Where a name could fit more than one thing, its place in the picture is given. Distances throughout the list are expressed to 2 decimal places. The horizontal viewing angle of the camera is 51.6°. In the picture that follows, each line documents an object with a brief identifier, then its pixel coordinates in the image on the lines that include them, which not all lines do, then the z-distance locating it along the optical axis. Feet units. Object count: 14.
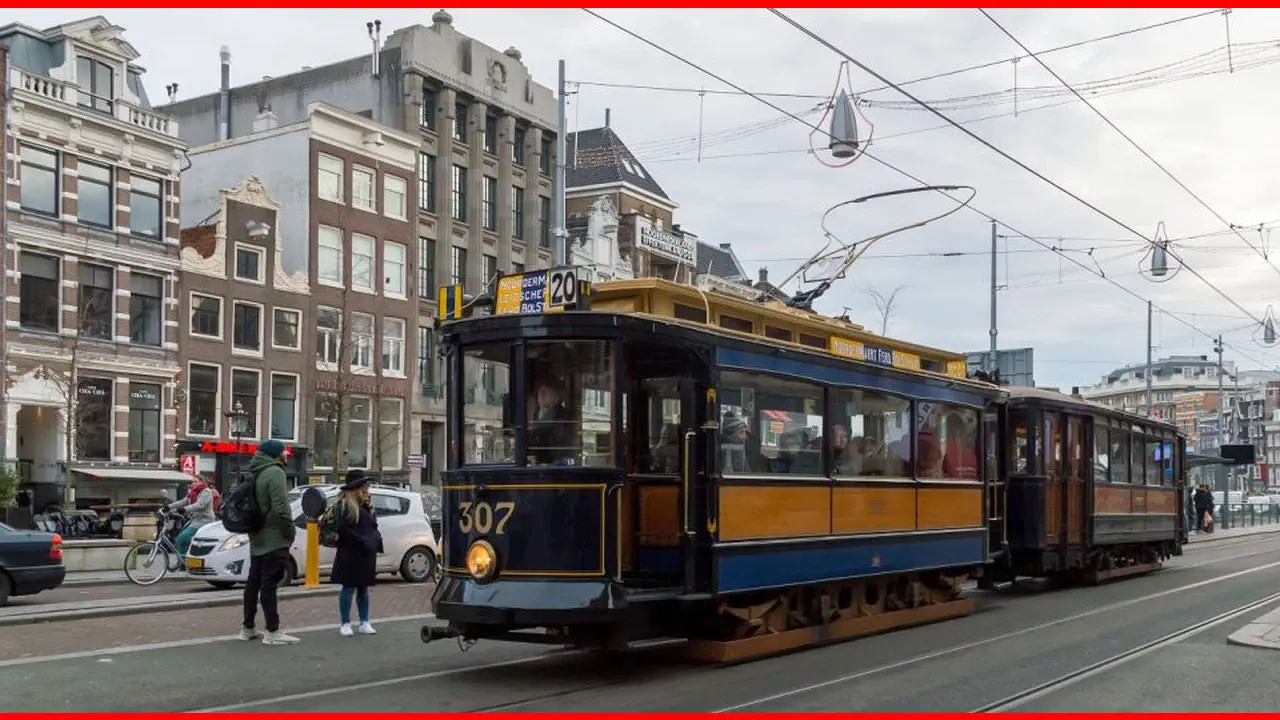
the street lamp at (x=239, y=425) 125.59
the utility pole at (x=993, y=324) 120.97
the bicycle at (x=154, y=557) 66.54
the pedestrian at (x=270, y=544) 39.65
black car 53.01
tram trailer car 61.46
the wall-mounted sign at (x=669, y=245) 183.35
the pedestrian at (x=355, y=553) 42.32
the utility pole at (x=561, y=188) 82.17
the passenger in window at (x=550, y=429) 33.88
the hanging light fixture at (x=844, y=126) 56.03
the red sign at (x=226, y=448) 125.08
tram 33.45
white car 60.03
